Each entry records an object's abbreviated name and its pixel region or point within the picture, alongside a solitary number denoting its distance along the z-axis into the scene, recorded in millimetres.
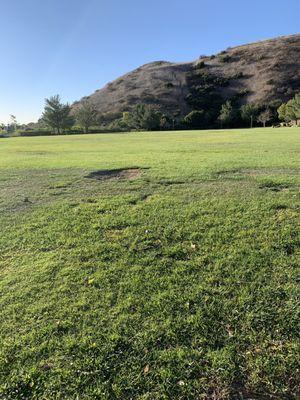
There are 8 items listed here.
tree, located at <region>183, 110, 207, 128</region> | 68062
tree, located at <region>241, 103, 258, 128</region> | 63609
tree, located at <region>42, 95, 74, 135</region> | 65688
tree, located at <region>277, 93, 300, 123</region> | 46781
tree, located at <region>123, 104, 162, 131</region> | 62044
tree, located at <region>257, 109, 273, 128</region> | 59459
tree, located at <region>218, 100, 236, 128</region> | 65000
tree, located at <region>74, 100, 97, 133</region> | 63250
